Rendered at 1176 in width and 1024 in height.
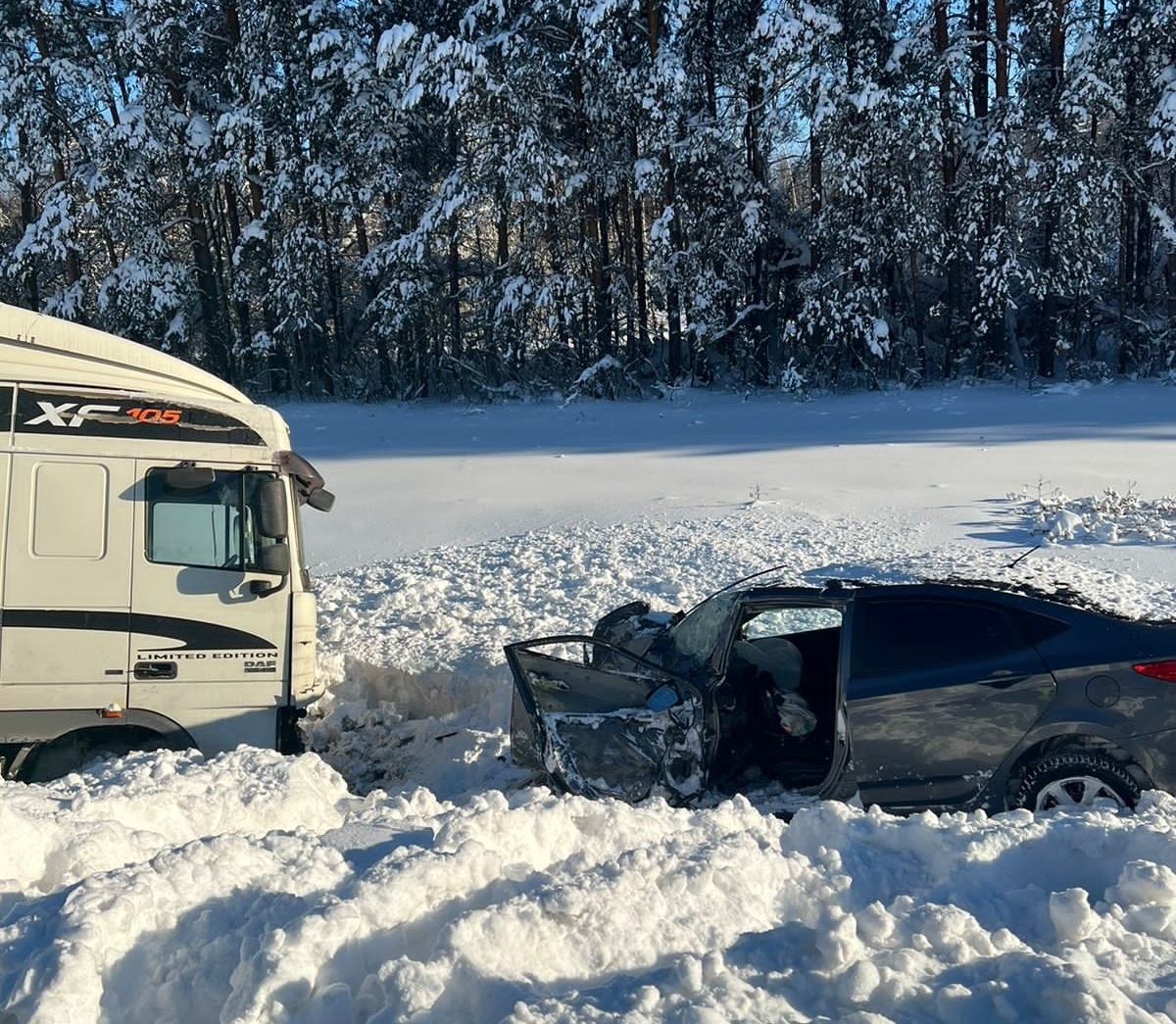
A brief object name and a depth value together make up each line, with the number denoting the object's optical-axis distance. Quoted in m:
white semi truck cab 6.07
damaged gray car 5.05
